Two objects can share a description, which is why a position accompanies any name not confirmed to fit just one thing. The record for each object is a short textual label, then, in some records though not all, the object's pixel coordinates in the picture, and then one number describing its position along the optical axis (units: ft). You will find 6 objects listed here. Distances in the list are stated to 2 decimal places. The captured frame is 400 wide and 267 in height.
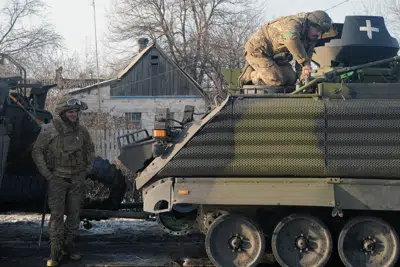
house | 97.35
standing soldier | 21.84
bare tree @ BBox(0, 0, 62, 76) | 107.96
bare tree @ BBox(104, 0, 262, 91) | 100.72
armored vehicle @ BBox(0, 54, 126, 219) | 24.82
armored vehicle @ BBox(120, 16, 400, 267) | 18.86
